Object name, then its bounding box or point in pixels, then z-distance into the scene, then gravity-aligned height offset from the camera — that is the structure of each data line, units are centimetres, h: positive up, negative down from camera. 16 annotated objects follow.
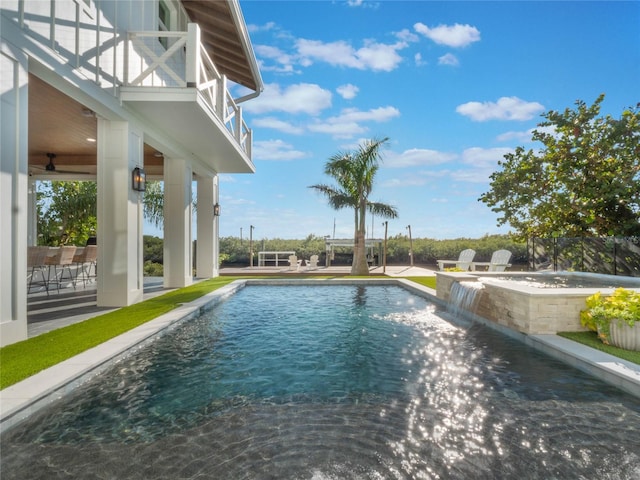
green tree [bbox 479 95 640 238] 1151 +231
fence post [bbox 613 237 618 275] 1087 -35
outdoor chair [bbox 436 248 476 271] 1439 -62
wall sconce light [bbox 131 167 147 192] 693 +133
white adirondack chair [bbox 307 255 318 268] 1755 -75
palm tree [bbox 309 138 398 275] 1396 +238
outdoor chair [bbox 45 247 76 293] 813 -24
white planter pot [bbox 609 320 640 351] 400 -105
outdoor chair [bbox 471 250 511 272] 1291 -60
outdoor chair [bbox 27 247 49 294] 734 -16
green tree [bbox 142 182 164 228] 2105 +260
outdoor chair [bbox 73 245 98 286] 938 -38
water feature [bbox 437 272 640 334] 492 -89
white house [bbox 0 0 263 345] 420 +260
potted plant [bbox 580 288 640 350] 402 -87
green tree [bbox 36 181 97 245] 1512 +146
